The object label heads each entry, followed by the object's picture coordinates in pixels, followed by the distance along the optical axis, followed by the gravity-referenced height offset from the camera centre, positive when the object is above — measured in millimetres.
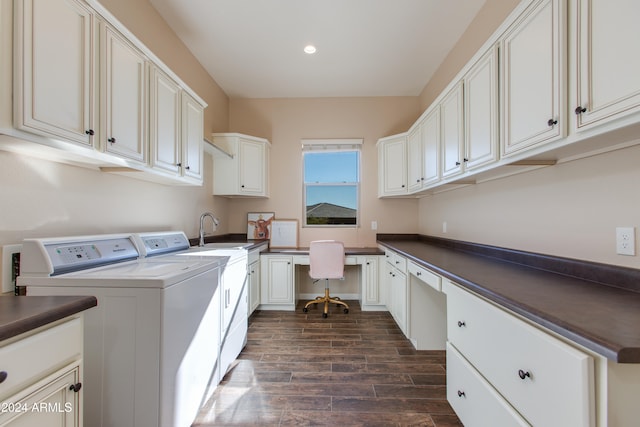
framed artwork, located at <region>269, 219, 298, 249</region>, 3824 -272
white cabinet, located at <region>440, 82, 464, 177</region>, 1963 +681
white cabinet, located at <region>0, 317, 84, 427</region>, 695 -490
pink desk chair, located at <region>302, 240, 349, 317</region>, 3166 -552
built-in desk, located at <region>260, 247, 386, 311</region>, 3320 -803
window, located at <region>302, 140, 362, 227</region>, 3936 +421
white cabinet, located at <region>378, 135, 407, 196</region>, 3383 +655
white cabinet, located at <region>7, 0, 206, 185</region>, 992 +602
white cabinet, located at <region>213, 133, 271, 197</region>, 3422 +638
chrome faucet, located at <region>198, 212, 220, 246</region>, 2703 -216
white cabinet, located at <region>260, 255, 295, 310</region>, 3352 -857
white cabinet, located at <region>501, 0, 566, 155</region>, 1116 +663
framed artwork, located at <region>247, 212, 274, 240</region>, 3834 -156
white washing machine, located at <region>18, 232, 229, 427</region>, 1188 -564
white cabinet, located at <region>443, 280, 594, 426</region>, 728 -526
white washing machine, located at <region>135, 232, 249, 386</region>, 1921 -614
